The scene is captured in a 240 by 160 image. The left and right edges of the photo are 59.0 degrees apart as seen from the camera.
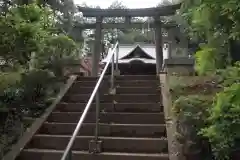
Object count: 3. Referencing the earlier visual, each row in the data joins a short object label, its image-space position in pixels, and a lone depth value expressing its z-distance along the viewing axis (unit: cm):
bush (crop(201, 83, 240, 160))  201
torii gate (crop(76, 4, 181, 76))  699
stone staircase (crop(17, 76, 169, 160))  269
